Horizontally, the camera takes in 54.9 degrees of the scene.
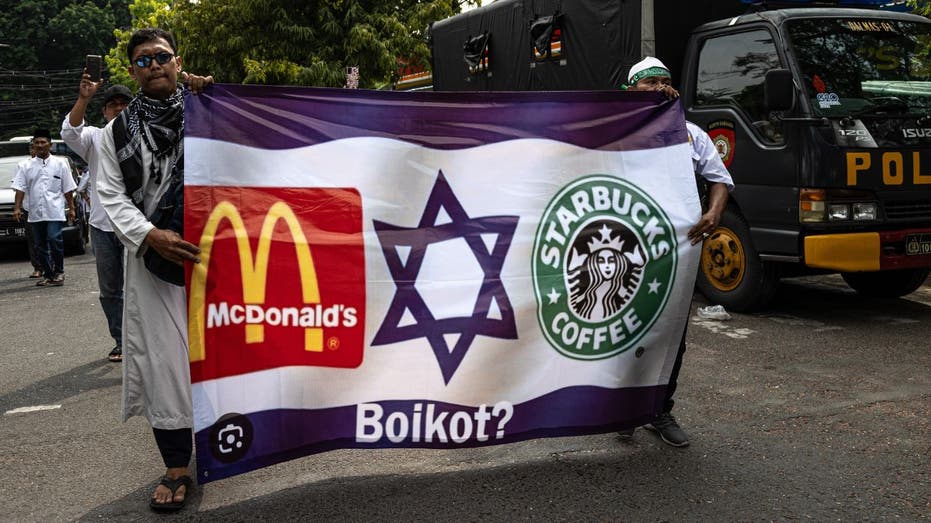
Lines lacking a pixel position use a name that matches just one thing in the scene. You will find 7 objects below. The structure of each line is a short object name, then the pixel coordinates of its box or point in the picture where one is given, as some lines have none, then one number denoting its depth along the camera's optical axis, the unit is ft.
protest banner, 11.52
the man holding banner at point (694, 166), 13.58
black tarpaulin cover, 25.79
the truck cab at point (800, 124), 21.84
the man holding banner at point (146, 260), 11.94
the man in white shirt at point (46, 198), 35.04
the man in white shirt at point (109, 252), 20.10
